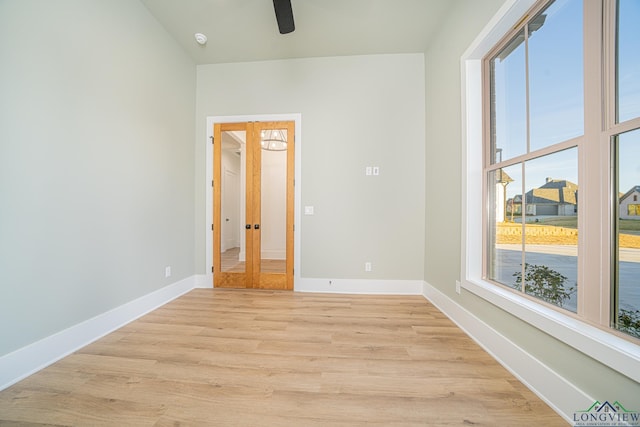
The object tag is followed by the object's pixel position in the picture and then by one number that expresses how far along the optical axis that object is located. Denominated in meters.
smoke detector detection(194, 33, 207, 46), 2.79
